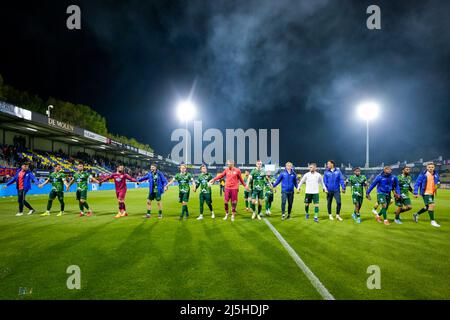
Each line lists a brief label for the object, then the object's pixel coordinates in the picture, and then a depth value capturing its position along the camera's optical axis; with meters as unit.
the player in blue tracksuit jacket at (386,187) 8.68
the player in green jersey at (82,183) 10.27
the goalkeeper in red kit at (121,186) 10.32
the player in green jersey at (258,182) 10.07
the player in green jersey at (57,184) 10.43
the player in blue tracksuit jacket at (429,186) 8.39
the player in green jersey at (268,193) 10.54
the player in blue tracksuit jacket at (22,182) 10.35
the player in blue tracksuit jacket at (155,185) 9.79
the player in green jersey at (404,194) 8.73
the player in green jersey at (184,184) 9.62
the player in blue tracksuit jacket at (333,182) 9.26
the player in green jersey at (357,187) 9.24
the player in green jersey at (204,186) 9.57
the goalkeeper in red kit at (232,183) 9.43
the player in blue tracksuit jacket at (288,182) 9.70
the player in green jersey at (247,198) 12.41
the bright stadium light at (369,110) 39.41
